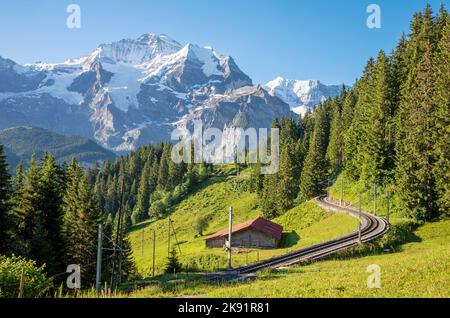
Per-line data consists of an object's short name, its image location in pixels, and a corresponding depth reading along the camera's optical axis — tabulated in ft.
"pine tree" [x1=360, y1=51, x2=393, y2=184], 204.23
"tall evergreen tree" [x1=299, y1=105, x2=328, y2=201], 281.33
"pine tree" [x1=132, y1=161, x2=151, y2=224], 458.58
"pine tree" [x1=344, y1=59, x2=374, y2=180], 232.06
